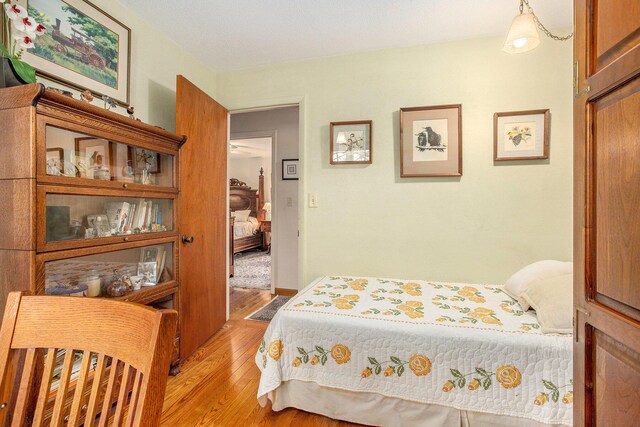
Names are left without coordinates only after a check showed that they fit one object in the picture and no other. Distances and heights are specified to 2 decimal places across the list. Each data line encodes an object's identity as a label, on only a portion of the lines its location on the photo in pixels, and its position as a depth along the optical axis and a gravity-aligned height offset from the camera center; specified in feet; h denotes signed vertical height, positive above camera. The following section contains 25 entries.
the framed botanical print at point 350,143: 8.66 +1.96
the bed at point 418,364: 4.53 -2.35
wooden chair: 1.87 -0.89
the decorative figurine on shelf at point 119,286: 5.67 -1.33
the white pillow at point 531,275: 5.74 -1.17
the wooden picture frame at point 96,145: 5.04 +1.09
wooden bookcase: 4.09 +0.21
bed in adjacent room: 20.17 +0.10
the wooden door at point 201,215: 7.34 -0.04
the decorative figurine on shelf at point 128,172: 5.90 +0.78
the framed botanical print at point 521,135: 7.49 +1.89
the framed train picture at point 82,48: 5.32 +3.14
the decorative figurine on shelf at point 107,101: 5.91 +2.16
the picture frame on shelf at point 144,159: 6.16 +1.10
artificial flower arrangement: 4.17 +2.49
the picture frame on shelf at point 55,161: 4.43 +0.76
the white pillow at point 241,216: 21.50 -0.18
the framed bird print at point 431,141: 8.01 +1.87
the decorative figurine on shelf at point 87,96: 5.19 +1.94
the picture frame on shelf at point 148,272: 6.46 -1.22
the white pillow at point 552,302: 4.71 -1.44
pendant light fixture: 5.71 +3.30
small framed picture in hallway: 12.86 +1.82
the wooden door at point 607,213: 2.25 +0.00
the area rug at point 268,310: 10.17 -3.34
